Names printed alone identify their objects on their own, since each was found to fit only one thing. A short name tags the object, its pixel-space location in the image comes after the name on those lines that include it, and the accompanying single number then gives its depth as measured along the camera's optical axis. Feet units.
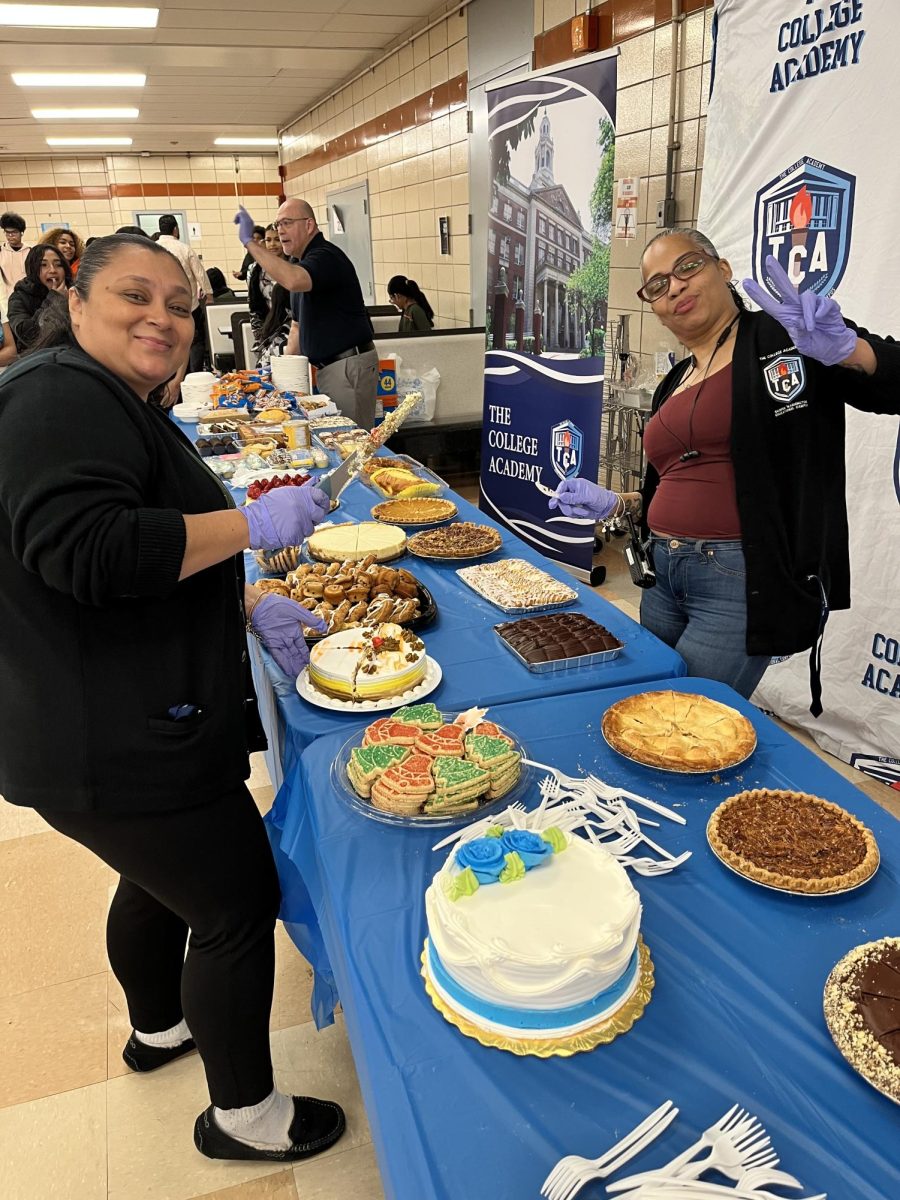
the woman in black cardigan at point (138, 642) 3.59
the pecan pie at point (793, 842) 3.53
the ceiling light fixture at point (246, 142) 41.16
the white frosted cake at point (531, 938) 2.91
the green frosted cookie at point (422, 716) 4.62
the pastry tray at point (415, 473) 10.00
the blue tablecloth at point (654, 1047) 2.60
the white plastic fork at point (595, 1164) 2.45
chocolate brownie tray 5.62
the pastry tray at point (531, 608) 6.55
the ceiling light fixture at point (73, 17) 18.15
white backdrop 8.20
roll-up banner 12.23
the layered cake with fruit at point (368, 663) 5.28
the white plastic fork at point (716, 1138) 2.44
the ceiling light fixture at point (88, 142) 39.09
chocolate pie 2.72
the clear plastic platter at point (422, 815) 4.06
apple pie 4.36
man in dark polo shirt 14.17
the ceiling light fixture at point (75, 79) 24.55
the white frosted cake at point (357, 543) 7.59
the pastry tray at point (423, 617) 6.10
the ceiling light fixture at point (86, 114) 30.83
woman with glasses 5.74
